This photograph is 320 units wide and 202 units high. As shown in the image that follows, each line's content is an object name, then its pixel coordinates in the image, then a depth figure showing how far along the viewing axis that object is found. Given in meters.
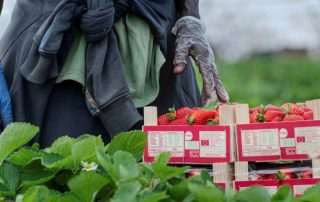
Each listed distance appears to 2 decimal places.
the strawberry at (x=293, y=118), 4.48
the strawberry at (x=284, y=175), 4.38
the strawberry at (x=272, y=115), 4.54
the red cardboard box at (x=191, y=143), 4.44
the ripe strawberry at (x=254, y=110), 4.69
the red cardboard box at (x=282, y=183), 4.29
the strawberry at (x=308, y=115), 4.56
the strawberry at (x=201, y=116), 4.63
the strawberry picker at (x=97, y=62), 5.43
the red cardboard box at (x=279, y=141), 4.38
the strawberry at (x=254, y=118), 4.55
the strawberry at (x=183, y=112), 4.77
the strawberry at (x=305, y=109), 4.65
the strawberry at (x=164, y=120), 4.78
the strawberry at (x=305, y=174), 4.40
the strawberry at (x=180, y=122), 4.67
